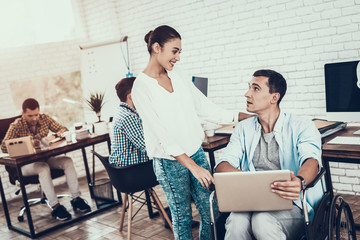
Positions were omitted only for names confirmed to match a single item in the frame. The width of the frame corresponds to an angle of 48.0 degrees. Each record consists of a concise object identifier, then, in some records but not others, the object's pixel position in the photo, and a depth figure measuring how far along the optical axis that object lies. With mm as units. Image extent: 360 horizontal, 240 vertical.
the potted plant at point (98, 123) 4195
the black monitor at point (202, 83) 3668
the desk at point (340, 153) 2264
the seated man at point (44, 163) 4031
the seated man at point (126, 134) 2949
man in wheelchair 1893
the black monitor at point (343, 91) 2754
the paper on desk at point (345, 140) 2451
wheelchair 1790
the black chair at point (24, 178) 4059
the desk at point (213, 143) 2931
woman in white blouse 2010
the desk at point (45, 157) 3588
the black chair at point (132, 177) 3068
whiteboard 5348
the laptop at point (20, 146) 3629
